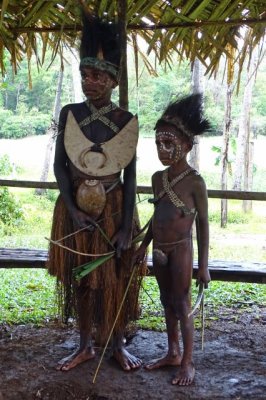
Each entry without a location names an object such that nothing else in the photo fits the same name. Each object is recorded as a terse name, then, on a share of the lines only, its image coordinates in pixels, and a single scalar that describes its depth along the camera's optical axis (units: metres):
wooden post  2.92
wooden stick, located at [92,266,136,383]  2.60
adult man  2.63
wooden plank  3.57
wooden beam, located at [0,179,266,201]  3.93
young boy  2.55
